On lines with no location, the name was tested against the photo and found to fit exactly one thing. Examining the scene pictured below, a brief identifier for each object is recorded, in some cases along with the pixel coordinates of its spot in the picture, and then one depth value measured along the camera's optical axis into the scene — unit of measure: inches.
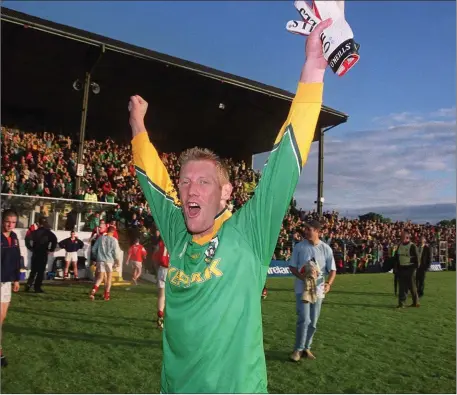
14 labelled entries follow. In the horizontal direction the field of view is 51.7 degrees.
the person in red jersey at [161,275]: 360.0
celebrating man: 83.7
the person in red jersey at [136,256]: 637.3
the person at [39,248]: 525.3
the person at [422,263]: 546.6
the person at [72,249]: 631.8
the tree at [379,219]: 1491.4
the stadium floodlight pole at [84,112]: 773.3
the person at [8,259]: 267.1
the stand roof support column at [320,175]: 1138.0
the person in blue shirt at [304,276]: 274.2
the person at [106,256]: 485.1
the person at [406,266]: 504.7
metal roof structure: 848.3
